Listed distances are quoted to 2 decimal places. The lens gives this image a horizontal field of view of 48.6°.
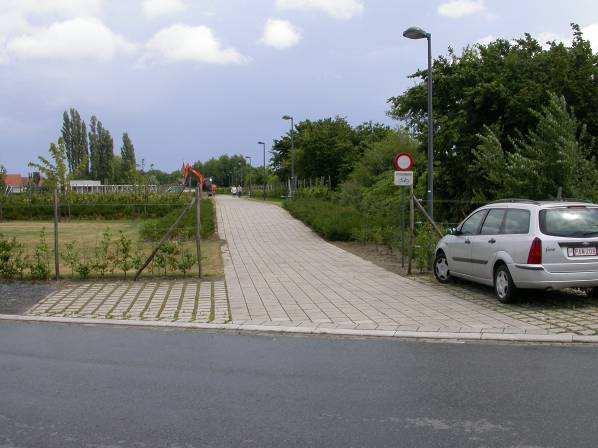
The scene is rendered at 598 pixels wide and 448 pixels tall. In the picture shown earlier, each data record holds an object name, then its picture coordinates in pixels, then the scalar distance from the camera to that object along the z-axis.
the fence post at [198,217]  12.49
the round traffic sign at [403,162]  14.27
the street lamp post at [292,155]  48.91
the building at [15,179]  120.56
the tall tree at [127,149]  112.89
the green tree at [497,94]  23.67
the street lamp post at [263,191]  68.84
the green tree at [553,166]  14.14
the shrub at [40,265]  12.48
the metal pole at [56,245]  12.20
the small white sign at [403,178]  13.98
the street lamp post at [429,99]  16.19
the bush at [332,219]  22.22
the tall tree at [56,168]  45.62
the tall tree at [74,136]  96.81
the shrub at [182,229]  20.45
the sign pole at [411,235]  13.35
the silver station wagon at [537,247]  9.09
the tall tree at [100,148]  99.56
